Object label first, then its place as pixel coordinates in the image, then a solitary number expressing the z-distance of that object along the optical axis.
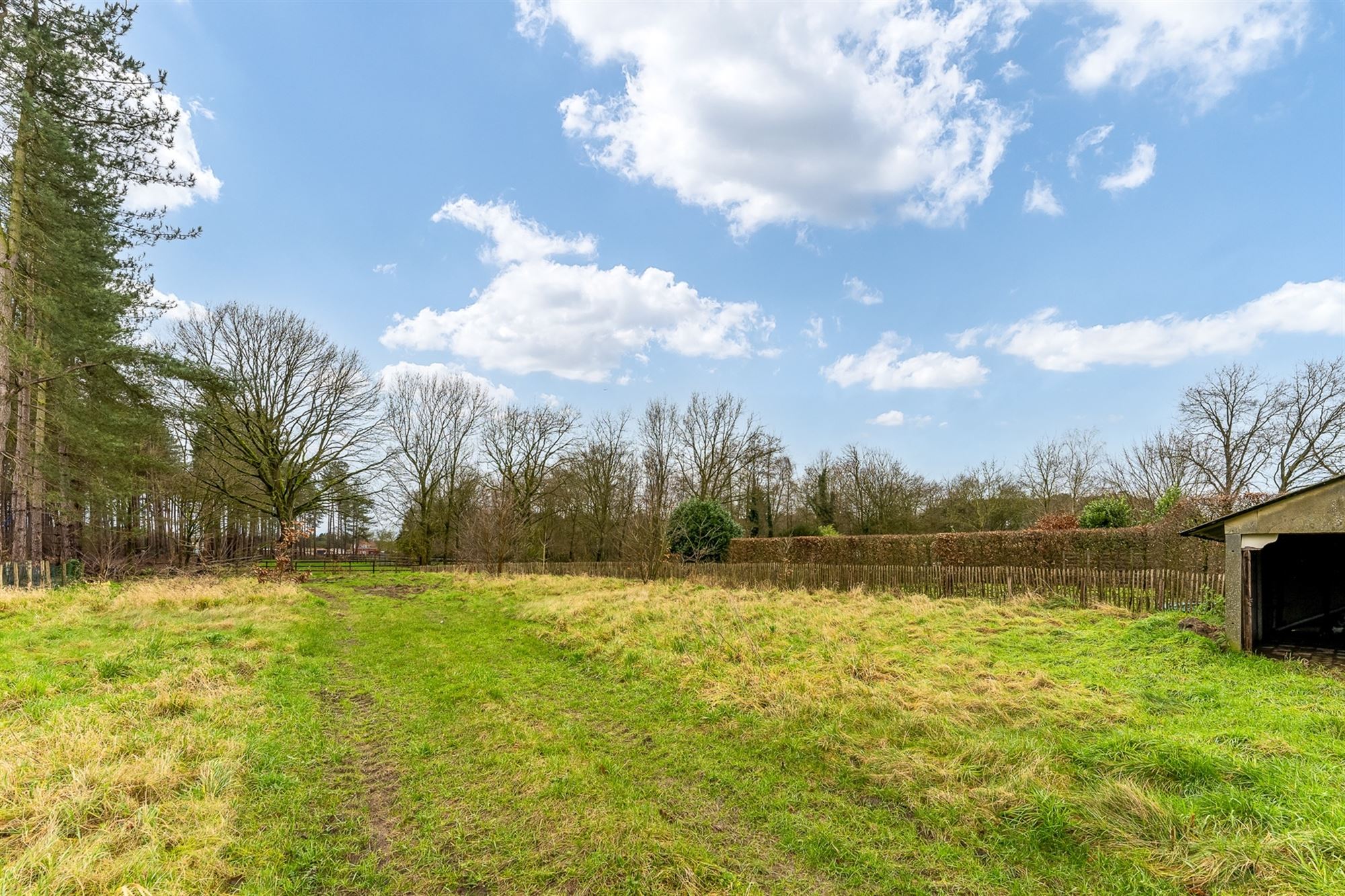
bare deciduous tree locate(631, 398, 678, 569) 19.94
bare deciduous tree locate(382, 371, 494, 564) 36.94
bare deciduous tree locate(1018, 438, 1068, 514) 31.28
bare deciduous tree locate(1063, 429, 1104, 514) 30.72
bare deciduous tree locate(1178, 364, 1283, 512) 22.72
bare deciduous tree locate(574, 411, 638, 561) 37.62
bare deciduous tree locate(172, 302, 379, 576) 25.86
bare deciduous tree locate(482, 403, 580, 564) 37.75
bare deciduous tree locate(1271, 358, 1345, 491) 20.92
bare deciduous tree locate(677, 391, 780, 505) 35.09
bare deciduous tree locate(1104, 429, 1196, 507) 25.62
